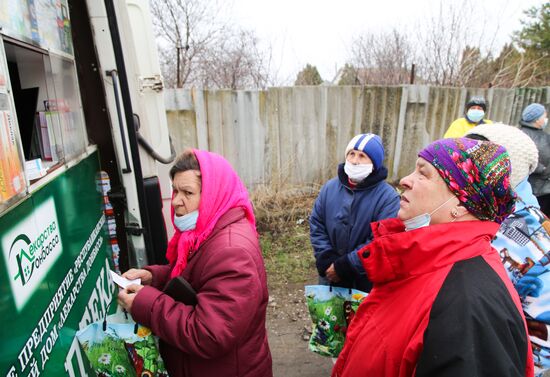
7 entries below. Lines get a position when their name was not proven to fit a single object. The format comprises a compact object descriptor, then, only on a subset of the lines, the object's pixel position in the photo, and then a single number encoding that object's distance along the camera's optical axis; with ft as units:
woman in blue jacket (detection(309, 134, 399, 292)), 7.57
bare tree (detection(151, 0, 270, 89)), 33.88
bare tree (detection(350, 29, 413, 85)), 32.45
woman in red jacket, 2.99
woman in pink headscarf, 4.29
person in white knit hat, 4.62
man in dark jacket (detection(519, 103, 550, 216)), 12.75
